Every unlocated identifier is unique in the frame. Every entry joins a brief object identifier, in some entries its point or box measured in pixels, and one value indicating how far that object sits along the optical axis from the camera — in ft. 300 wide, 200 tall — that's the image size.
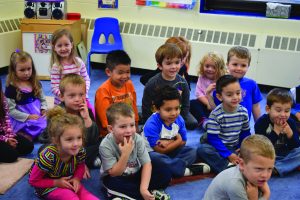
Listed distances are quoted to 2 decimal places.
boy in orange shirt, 8.61
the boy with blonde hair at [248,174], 5.24
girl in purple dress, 8.97
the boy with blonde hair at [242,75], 9.28
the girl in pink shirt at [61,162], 6.39
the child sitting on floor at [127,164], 6.66
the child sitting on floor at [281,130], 8.02
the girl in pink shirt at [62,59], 9.77
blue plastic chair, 15.16
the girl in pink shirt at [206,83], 10.21
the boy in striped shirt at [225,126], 8.04
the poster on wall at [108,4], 15.64
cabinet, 14.20
